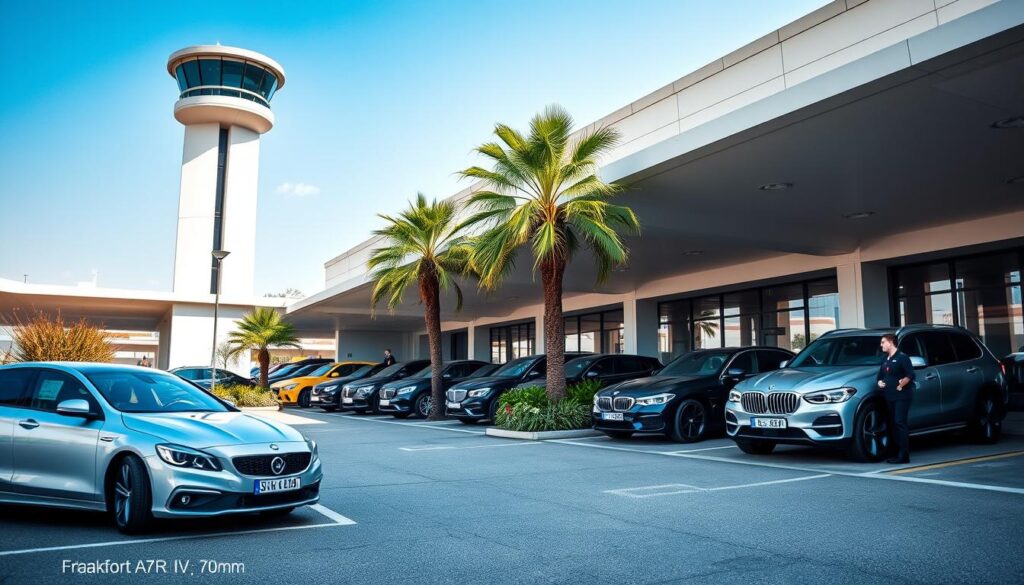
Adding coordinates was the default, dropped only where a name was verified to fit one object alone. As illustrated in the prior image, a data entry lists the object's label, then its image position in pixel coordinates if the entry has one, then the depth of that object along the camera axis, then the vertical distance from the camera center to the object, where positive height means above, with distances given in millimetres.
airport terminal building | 9477 +3561
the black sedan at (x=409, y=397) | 20703 -360
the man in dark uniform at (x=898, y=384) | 9523 -21
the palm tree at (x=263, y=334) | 29703 +1935
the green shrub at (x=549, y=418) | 15055 -681
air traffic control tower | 40434 +12422
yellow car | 27484 -108
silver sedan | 5773 -531
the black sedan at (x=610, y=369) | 17484 +329
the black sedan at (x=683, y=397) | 12875 -247
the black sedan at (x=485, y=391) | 17922 -176
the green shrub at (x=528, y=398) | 15633 -299
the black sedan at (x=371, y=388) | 22625 -125
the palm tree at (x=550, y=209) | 14648 +3468
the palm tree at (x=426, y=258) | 20297 +3353
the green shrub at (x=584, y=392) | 16016 -185
